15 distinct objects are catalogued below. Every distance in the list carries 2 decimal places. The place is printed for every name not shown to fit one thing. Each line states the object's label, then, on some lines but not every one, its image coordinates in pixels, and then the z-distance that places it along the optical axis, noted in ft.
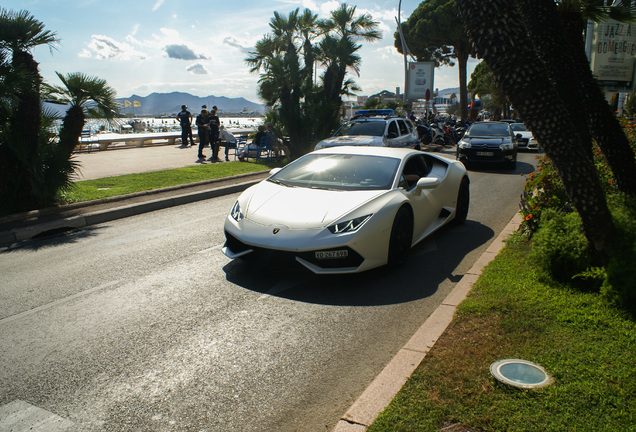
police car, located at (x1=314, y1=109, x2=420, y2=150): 48.34
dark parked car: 54.70
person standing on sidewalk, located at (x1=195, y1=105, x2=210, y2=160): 61.87
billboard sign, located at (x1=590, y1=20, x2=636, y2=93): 56.39
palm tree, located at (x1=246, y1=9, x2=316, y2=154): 62.90
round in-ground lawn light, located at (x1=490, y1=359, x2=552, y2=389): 10.27
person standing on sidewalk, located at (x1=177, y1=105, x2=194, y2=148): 74.43
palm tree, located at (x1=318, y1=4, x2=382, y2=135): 83.25
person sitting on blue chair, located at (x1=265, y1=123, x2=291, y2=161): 62.59
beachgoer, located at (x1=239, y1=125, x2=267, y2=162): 62.08
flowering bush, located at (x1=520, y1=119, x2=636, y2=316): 13.88
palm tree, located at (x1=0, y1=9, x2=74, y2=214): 30.14
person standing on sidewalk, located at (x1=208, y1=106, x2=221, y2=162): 60.44
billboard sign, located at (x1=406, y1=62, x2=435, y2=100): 134.41
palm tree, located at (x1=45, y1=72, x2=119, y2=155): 33.17
